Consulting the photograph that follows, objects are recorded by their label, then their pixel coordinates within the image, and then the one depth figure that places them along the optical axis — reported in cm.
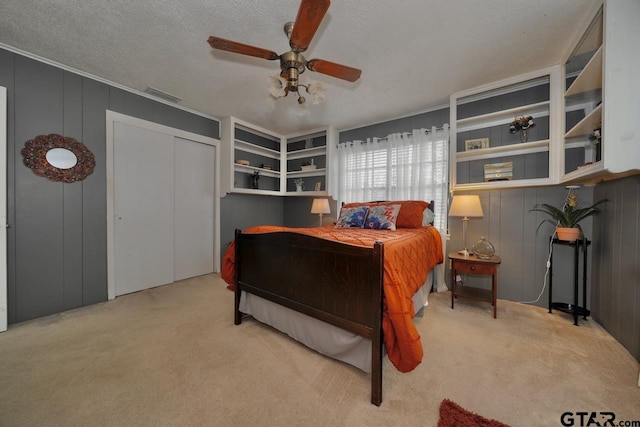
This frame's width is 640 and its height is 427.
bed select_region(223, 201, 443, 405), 131
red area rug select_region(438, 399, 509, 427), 117
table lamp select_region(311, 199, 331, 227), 397
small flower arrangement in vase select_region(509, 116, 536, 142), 255
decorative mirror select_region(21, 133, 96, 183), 224
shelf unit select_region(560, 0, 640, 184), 150
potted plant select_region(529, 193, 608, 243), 222
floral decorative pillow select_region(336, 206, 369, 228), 308
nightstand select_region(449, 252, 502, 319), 231
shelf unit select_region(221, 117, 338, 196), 376
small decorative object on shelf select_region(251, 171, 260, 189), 416
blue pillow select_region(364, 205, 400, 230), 284
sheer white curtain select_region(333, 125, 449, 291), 317
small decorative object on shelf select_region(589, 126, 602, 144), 191
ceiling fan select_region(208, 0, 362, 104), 121
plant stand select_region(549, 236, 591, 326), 219
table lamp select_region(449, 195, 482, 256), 254
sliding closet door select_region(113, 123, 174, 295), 283
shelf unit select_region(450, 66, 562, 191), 235
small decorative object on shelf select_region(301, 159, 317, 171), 435
